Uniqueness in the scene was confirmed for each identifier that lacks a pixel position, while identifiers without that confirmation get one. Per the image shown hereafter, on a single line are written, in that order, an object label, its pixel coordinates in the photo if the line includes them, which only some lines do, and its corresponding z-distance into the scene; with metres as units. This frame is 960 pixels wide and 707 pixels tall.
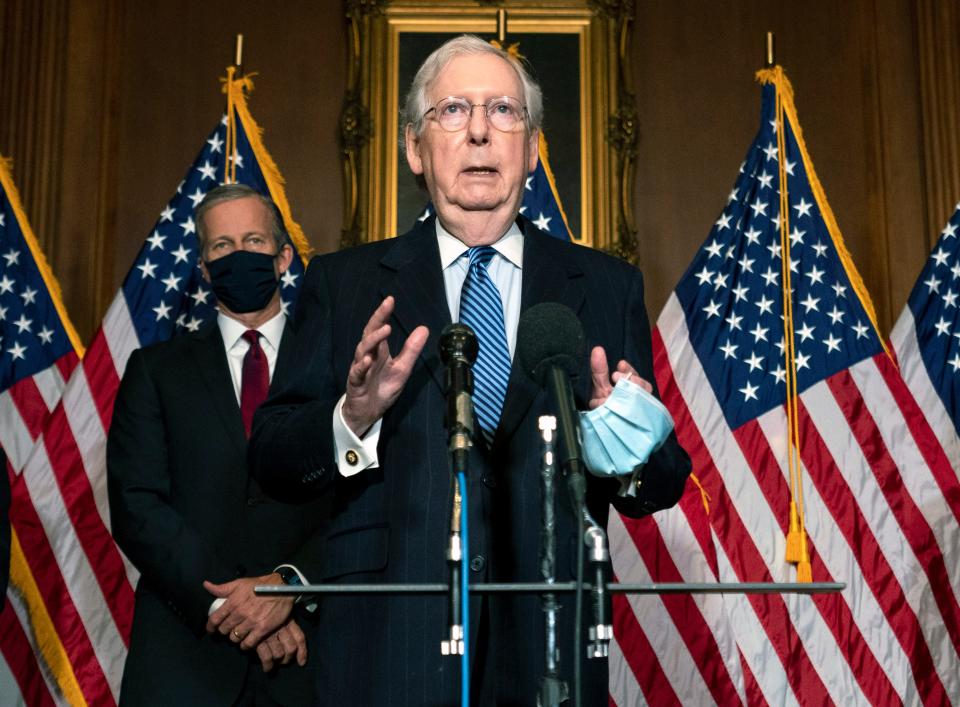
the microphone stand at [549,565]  1.71
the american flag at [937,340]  4.47
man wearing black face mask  3.22
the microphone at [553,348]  1.80
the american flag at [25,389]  4.20
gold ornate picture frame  5.67
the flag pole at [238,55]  5.00
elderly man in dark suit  2.21
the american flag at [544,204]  4.99
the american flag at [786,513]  4.19
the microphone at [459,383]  1.75
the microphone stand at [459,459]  1.68
